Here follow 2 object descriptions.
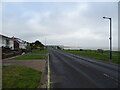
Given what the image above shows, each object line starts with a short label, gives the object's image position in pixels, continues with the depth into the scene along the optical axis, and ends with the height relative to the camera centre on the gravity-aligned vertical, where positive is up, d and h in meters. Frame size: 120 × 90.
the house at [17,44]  47.39 +0.30
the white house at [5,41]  30.70 +1.33
